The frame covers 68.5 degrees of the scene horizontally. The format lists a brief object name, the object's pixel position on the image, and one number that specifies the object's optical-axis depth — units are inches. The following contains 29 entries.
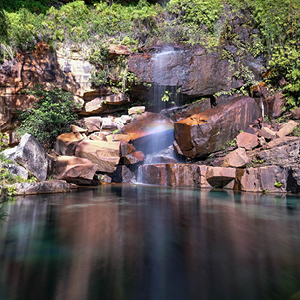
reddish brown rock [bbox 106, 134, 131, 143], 507.5
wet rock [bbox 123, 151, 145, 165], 456.0
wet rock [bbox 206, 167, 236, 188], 370.6
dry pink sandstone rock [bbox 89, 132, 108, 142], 507.6
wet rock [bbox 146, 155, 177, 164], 486.4
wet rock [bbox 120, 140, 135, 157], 467.2
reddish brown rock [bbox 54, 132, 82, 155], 444.1
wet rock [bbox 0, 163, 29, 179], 286.7
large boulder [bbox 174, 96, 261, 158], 439.8
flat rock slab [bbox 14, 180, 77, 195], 277.9
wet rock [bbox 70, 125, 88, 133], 519.2
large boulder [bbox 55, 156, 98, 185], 350.9
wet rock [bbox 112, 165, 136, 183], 465.1
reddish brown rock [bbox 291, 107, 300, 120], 431.8
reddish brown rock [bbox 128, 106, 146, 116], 598.0
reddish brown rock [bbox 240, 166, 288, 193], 322.3
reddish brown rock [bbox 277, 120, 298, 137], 390.3
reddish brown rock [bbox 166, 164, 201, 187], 402.6
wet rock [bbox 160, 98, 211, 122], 566.3
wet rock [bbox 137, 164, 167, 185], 431.2
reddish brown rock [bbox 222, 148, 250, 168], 381.6
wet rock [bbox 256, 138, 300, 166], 324.8
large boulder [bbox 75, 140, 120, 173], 429.4
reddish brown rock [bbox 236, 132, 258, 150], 411.8
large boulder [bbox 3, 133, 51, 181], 305.9
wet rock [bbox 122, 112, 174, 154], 510.9
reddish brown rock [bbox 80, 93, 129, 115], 592.4
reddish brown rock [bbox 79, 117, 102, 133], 570.9
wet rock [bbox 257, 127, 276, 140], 402.8
